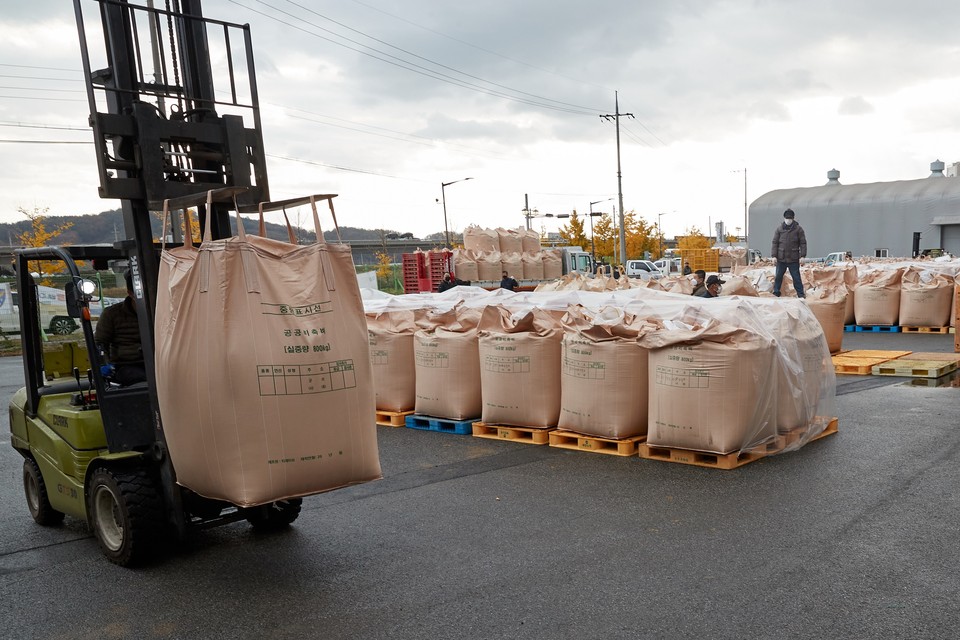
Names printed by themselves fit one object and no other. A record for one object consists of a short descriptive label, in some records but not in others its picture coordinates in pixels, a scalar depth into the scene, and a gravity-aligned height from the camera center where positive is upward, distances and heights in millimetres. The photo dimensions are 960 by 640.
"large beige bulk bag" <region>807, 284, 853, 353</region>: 12156 -1639
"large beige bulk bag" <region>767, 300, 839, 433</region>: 6762 -1412
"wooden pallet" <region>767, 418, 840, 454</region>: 6664 -2013
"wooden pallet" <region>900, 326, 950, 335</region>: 15273 -2528
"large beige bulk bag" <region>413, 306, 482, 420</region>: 8016 -1434
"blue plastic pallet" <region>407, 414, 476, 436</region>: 8000 -2043
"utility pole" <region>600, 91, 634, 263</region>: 39094 +2537
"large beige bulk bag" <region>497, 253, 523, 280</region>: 23766 -1056
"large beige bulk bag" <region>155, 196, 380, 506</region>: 3912 -631
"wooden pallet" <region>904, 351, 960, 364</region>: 10883 -2242
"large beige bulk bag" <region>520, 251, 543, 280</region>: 24422 -1193
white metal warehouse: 51594 -488
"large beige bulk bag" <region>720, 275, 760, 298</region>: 11359 -1089
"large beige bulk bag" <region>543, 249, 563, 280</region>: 25016 -1231
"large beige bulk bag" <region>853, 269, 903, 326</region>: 15703 -1920
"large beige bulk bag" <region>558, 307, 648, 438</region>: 6785 -1383
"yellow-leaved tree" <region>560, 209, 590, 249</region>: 62281 -530
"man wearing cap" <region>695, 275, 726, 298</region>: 11180 -1015
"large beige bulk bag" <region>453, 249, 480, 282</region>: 22953 -1003
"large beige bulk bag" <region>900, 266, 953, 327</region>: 15141 -1911
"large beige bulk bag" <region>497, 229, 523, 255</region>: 24911 -337
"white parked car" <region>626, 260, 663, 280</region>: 40250 -2491
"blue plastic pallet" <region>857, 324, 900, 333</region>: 15803 -2555
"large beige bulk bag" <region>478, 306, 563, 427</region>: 7352 -1382
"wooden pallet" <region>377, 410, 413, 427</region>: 8617 -2052
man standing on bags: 13984 -646
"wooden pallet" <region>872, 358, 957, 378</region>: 10234 -2235
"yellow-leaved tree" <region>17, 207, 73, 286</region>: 29675 +1003
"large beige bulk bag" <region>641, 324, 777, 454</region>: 6176 -1425
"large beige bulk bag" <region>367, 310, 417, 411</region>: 8633 -1451
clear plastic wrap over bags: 6211 -1312
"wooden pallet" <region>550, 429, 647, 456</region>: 6781 -2008
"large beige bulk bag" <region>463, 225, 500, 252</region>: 24281 -228
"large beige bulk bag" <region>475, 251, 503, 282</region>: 23281 -1054
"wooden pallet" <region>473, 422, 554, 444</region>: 7402 -2024
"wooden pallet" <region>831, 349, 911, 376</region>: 10734 -2242
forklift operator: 5059 -577
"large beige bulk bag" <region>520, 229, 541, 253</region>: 25656 -417
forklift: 4414 -30
